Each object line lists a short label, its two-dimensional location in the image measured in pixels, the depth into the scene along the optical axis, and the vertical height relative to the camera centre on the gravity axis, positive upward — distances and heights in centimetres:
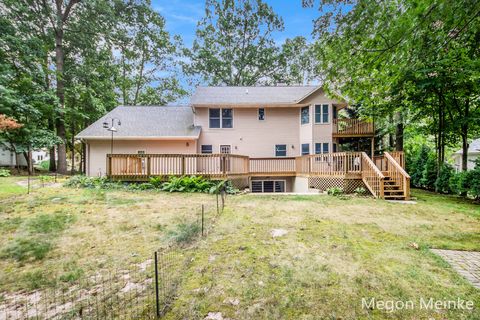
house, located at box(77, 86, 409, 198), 1399 +191
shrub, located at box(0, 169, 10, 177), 1321 -68
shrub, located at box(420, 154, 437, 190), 1208 -78
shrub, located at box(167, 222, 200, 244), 420 -144
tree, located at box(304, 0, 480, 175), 337 +213
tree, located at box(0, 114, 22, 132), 1178 +203
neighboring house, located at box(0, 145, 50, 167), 1880 +21
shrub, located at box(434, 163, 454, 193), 1077 -95
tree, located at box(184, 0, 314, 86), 2555 +1303
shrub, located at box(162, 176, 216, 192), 941 -103
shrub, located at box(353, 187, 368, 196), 931 -133
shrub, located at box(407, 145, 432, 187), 1298 -27
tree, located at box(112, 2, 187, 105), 2170 +1084
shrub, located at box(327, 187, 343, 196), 943 -132
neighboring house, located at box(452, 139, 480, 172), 2212 +56
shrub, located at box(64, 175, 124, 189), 953 -95
